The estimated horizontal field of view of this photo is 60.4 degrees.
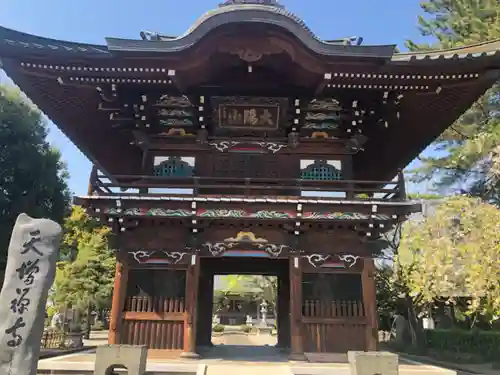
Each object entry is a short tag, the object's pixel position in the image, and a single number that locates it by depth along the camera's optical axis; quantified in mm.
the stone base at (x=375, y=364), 7590
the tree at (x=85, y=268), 22656
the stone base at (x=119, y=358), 7984
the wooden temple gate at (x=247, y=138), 9539
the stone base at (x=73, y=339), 21359
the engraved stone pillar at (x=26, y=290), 6270
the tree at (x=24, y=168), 18078
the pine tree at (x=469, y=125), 20094
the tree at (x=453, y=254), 11289
